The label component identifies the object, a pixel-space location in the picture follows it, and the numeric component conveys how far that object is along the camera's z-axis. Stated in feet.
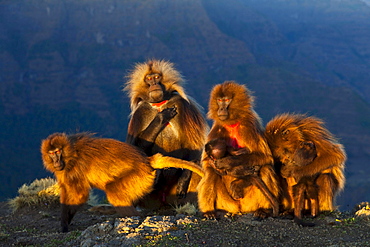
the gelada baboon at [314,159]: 34.71
